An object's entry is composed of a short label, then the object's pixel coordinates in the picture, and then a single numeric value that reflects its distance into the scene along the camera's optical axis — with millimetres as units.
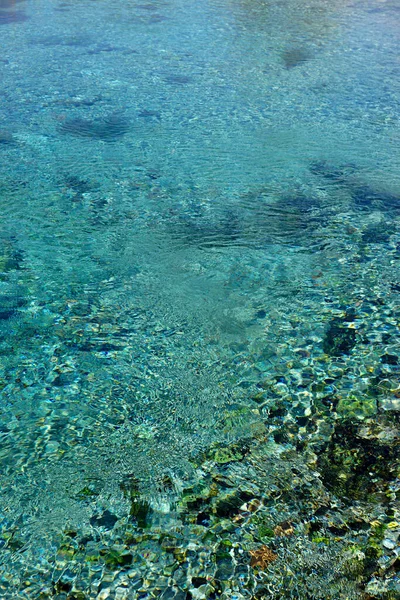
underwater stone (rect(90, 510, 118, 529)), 3410
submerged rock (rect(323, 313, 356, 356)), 4641
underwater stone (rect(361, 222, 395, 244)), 5906
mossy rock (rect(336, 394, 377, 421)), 4082
